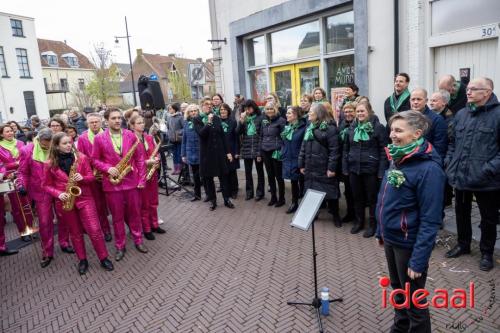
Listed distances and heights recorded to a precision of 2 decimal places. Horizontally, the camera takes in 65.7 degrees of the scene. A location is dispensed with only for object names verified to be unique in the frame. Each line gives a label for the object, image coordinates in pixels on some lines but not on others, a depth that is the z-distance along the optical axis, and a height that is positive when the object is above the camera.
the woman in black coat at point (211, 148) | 7.09 -0.85
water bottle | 3.67 -1.96
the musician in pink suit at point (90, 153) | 5.70 -0.59
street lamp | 26.34 +4.81
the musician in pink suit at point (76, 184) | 4.88 -0.91
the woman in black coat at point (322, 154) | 5.78 -0.91
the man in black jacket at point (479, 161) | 4.07 -0.85
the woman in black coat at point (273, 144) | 6.91 -0.82
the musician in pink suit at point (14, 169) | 6.33 -0.82
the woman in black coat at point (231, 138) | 7.74 -0.74
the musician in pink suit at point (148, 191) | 6.09 -1.35
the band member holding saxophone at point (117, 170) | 5.30 -0.83
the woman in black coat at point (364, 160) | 5.22 -0.95
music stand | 3.49 -1.08
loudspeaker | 9.81 +0.31
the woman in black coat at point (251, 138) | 7.48 -0.74
